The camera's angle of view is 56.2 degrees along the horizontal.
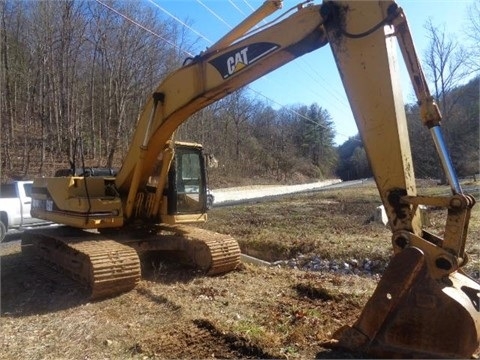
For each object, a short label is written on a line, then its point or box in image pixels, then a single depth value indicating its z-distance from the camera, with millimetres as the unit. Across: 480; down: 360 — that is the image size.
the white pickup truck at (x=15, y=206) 12461
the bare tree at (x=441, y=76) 37469
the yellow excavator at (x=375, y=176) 3578
